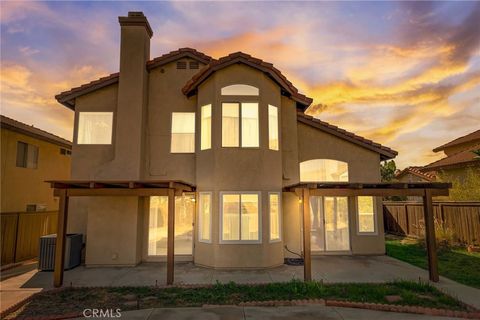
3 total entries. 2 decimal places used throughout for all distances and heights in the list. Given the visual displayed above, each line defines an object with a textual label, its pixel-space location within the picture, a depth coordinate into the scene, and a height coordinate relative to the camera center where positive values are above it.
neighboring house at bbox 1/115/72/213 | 12.91 +1.82
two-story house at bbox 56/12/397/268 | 11.10 +1.76
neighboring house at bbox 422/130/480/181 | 20.33 +2.78
